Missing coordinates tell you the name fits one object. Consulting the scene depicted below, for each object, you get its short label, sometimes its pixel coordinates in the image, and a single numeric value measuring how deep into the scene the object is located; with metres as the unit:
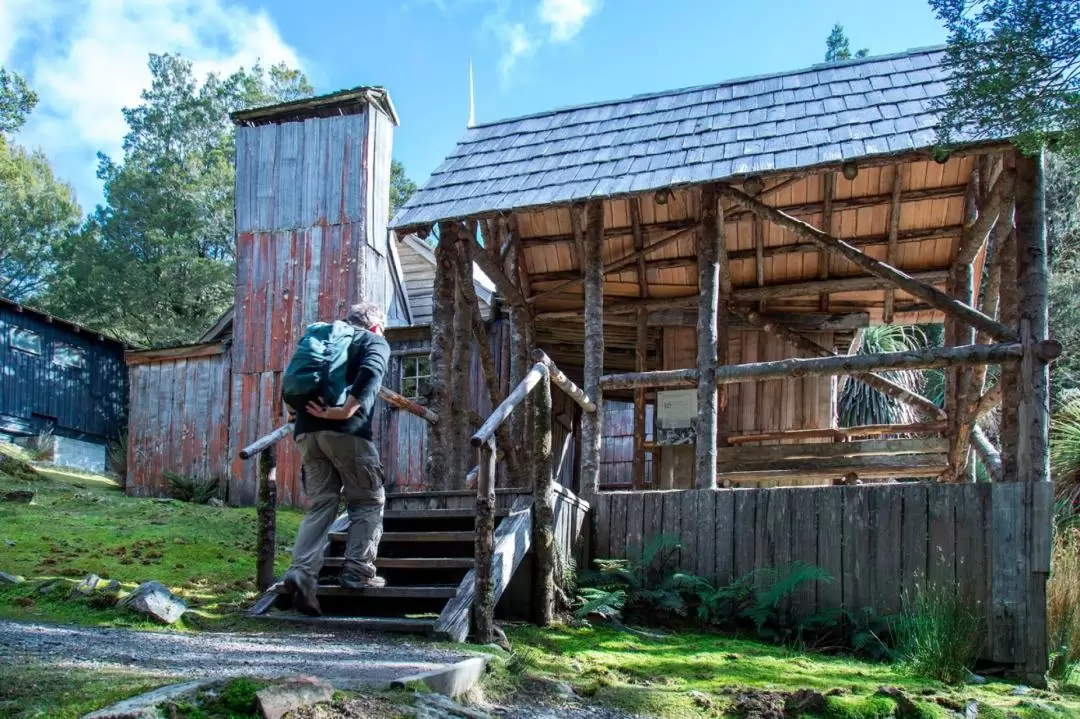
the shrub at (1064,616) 7.26
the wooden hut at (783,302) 7.76
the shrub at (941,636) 6.46
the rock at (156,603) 6.17
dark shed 23.36
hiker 6.35
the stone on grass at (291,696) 3.54
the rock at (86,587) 6.51
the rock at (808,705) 5.00
